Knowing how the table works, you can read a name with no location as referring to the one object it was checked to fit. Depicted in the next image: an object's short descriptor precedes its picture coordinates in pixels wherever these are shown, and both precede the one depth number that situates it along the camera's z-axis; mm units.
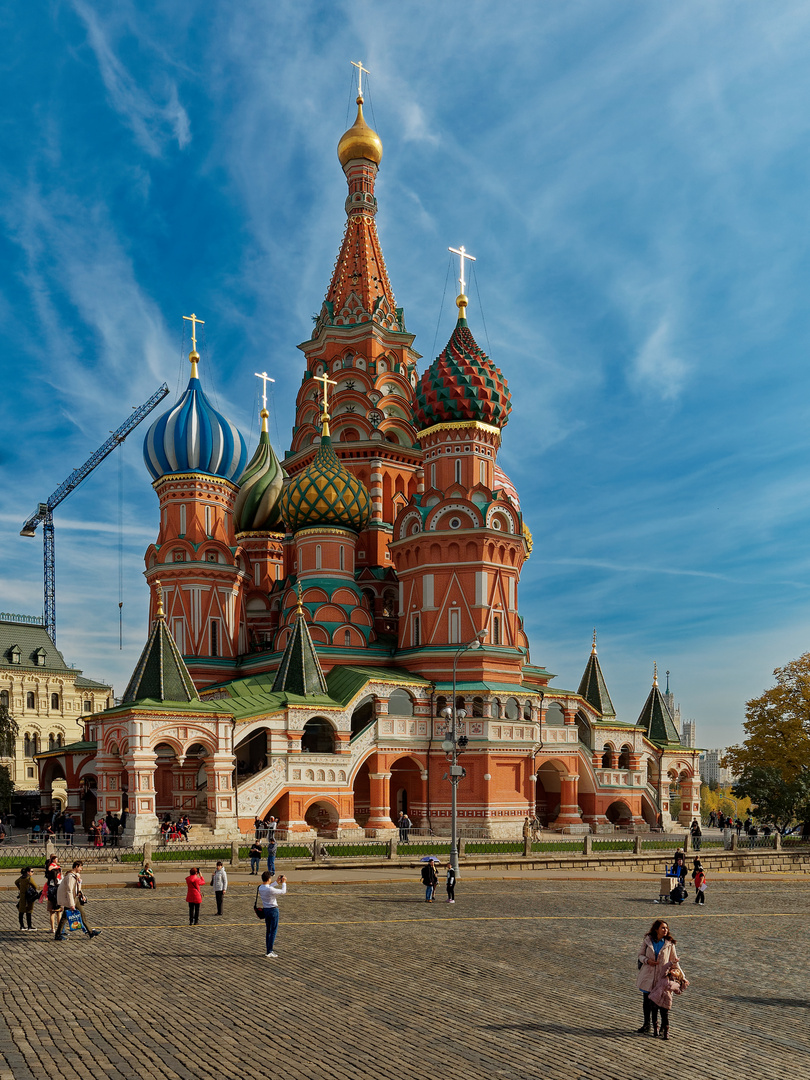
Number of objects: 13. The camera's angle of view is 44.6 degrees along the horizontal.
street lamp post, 25247
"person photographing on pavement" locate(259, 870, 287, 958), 14523
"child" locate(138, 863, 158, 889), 23250
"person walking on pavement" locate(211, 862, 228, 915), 18688
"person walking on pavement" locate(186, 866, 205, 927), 17442
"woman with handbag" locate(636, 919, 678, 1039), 11008
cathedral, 35281
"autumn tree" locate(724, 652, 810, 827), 43688
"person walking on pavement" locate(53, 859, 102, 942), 16000
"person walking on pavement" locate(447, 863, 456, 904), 21922
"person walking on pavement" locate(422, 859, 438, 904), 21984
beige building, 64375
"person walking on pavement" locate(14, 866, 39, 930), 16406
